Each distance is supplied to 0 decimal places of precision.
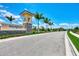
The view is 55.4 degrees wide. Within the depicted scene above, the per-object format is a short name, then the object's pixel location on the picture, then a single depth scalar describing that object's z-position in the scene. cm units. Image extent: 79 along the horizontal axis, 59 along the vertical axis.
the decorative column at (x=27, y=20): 1609
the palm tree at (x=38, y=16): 2382
